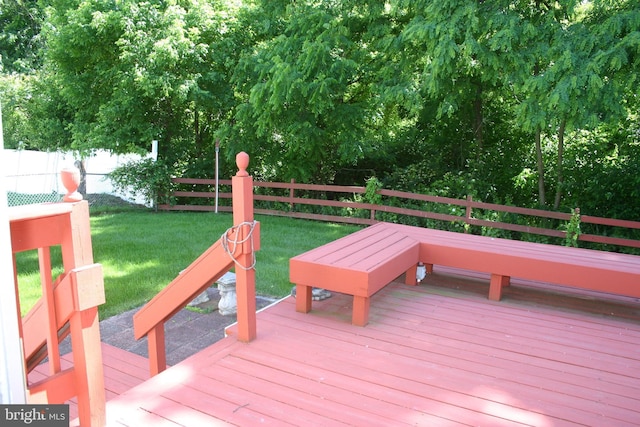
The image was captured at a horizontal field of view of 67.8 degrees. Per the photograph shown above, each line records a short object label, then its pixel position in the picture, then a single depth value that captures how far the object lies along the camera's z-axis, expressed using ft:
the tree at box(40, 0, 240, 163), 31.32
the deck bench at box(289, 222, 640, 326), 11.10
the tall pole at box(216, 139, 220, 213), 32.61
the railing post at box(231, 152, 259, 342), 9.04
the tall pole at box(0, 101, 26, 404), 4.75
